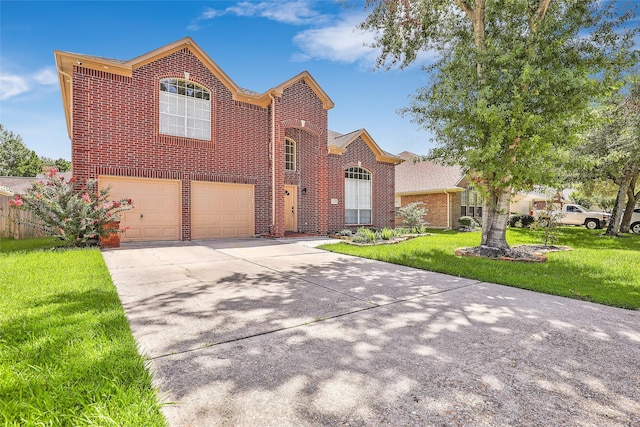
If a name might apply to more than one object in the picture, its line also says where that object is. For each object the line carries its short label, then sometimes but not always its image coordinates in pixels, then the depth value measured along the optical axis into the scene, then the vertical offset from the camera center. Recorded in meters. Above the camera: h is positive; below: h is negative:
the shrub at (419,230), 15.80 -0.97
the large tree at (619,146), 13.44 +2.84
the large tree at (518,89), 7.64 +2.98
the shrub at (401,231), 14.02 -0.97
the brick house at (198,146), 10.48 +2.53
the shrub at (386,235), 12.16 -0.93
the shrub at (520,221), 23.45 -0.80
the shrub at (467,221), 20.17 -0.70
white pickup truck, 24.52 -0.57
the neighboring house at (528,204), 33.62 +0.70
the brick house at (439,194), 21.30 +1.16
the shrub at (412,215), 16.47 -0.24
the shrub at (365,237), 11.59 -0.99
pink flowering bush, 8.98 +0.06
